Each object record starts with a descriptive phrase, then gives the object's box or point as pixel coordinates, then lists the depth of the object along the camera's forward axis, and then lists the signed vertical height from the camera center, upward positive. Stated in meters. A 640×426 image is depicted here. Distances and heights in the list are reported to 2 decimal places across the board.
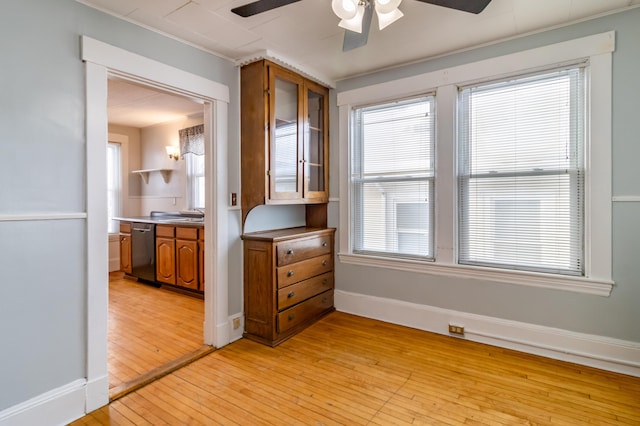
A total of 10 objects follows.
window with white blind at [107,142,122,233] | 5.59 +0.45
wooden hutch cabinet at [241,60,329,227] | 2.80 +0.63
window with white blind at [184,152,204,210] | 5.03 +0.42
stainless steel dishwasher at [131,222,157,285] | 4.57 -0.59
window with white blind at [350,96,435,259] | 3.09 +0.28
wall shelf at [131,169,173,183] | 5.38 +0.60
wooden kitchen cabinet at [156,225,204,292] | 4.04 -0.60
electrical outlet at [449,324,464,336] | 2.88 -1.04
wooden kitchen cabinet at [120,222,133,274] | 4.94 -0.57
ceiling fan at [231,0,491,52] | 1.57 +0.96
